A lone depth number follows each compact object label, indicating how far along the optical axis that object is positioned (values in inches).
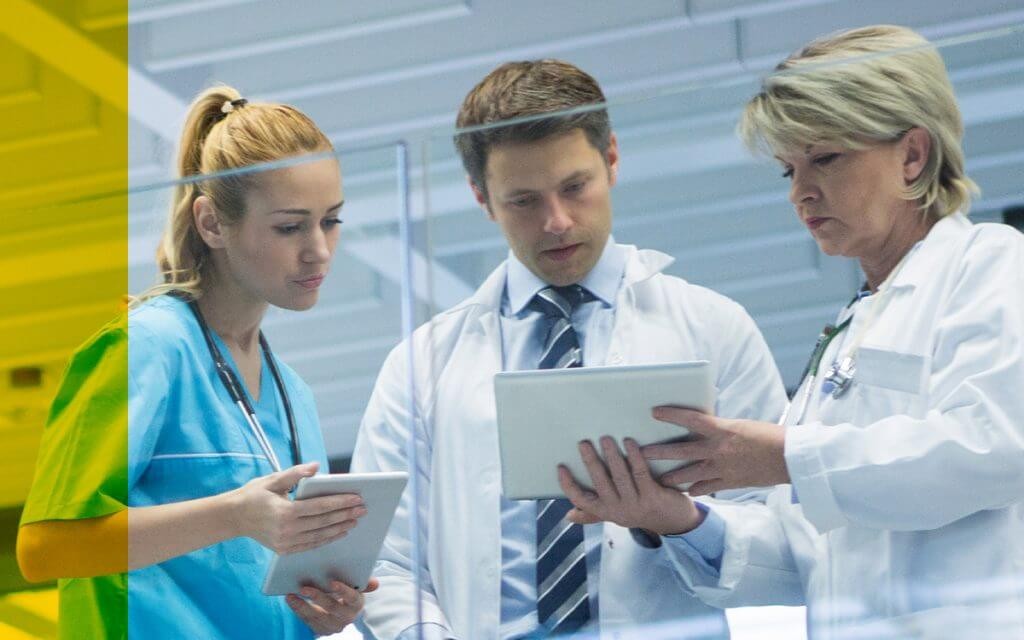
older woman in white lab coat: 131.1
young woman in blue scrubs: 141.5
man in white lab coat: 137.9
